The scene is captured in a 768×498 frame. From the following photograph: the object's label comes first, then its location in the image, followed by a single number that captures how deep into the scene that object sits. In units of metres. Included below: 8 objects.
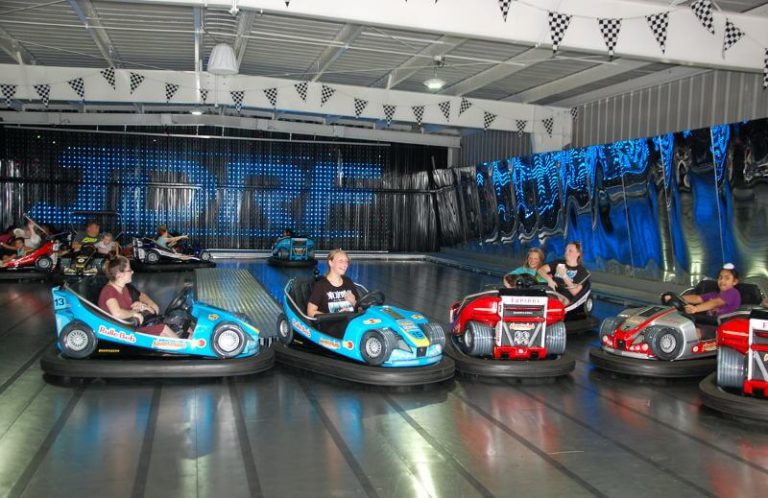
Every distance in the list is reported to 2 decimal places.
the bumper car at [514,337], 5.65
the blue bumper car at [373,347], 5.32
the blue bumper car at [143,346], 5.32
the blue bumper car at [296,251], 15.91
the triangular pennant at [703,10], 7.48
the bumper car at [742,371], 4.59
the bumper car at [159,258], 14.34
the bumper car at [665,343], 5.71
